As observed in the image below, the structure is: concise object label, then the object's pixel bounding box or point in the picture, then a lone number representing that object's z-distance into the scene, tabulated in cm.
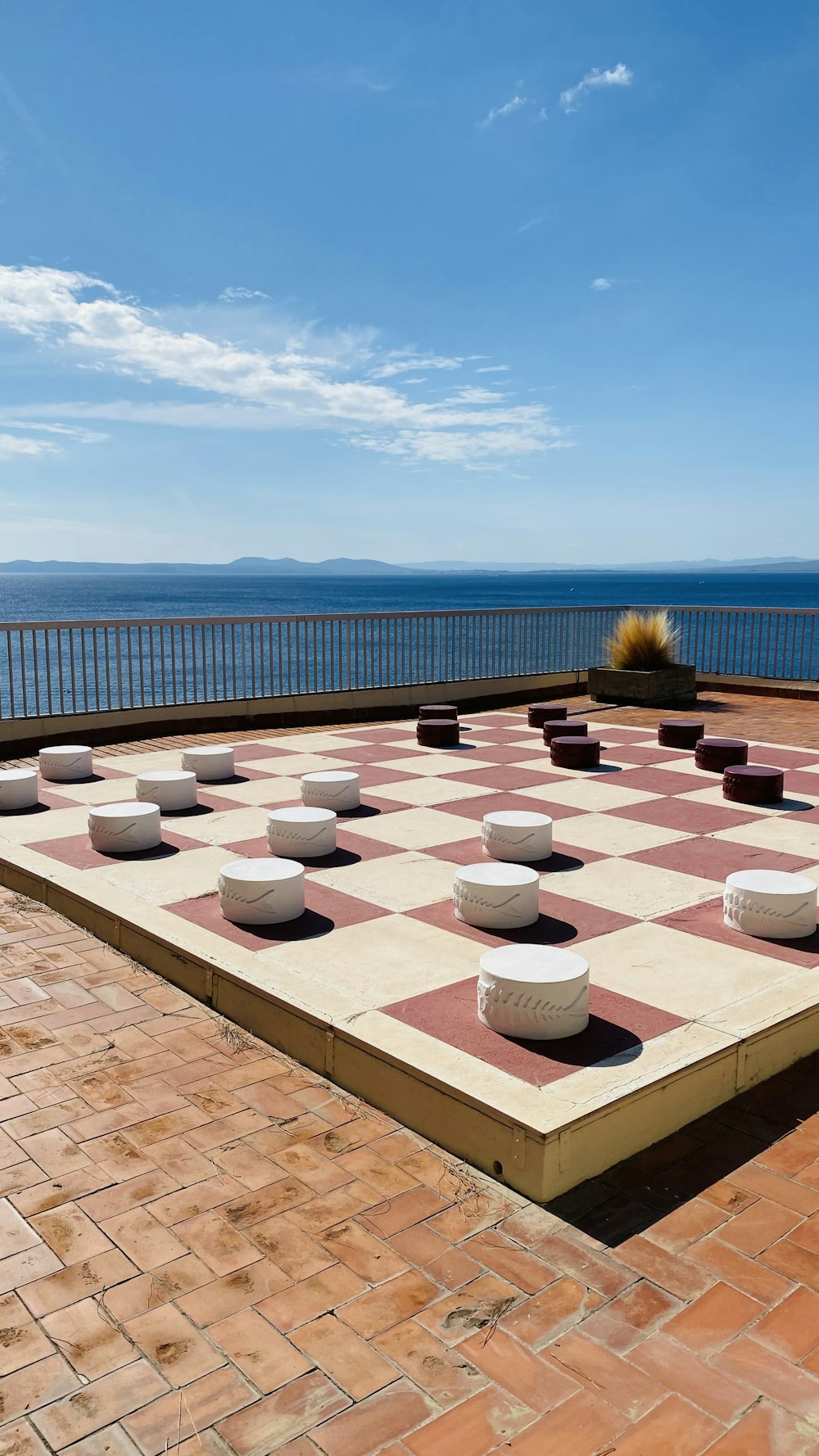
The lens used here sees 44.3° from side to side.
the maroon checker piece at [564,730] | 1098
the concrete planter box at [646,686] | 1476
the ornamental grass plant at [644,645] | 1510
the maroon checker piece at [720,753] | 939
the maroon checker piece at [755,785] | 817
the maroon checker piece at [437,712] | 1223
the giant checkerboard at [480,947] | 359
